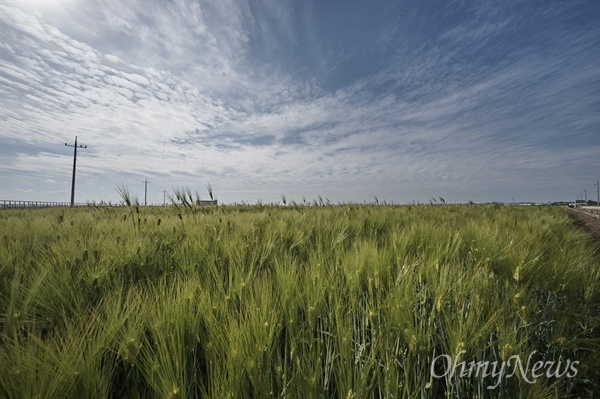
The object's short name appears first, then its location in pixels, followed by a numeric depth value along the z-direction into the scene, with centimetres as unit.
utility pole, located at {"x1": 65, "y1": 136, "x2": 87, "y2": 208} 3316
